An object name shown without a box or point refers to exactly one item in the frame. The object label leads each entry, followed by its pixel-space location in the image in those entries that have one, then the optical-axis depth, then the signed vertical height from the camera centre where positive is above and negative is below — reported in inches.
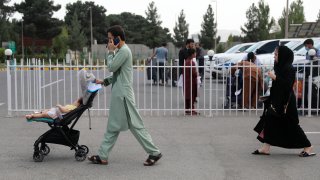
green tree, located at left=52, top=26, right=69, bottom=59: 2237.9 +70.8
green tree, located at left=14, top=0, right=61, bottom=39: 2337.6 +195.7
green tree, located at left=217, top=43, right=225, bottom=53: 2472.4 +57.3
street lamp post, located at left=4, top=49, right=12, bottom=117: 407.1 -11.1
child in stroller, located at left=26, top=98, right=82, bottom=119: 256.4 -27.6
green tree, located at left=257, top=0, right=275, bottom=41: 2185.0 +175.0
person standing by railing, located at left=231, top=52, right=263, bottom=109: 444.1 -20.7
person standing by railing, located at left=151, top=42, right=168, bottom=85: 704.4 +7.0
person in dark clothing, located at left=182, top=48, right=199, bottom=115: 433.1 -19.1
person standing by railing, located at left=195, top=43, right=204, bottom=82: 662.3 +4.5
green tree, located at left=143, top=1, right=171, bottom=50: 2522.1 +171.9
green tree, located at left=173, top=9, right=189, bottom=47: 2598.4 +154.0
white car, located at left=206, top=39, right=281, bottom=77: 755.4 +14.5
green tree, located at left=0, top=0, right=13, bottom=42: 2144.4 +176.0
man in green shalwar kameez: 250.1 -21.5
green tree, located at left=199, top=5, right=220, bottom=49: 2596.0 +154.5
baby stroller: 260.2 -39.0
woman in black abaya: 270.4 -28.7
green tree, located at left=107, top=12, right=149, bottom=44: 2911.9 +215.8
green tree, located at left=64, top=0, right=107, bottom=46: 2878.9 +251.5
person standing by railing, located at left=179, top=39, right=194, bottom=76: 472.1 +9.2
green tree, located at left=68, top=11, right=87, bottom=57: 2314.2 +100.3
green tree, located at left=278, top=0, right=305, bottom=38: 2132.1 +199.3
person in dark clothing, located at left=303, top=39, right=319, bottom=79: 427.5 -1.9
